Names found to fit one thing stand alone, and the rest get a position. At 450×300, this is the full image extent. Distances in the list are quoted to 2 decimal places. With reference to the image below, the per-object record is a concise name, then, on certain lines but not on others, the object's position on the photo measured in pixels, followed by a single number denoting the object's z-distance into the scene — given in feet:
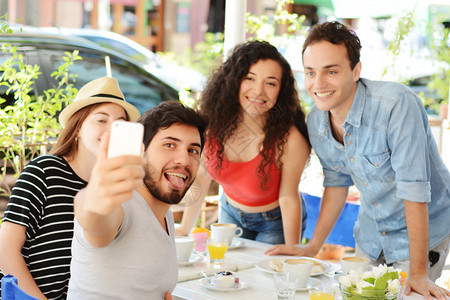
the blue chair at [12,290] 4.47
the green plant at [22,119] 9.58
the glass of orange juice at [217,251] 7.54
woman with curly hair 8.55
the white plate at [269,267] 7.11
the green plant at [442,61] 16.84
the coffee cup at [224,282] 6.53
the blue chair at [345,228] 10.75
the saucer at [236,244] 8.29
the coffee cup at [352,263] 6.79
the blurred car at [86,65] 13.32
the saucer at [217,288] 6.51
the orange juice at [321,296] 5.86
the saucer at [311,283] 6.66
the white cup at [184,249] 7.49
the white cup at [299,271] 6.62
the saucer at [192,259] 7.47
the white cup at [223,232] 8.21
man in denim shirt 7.01
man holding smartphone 4.69
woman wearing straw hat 6.38
